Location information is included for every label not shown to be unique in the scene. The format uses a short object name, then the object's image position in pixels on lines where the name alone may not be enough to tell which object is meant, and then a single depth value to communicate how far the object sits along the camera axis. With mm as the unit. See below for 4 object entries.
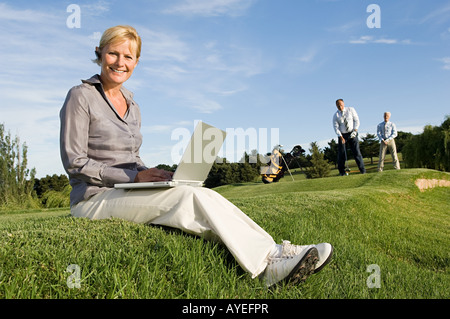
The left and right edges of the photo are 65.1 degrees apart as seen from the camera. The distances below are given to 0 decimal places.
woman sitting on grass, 2361
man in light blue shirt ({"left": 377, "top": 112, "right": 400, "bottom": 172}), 14484
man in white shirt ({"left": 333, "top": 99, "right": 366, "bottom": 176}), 12750
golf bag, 18078
